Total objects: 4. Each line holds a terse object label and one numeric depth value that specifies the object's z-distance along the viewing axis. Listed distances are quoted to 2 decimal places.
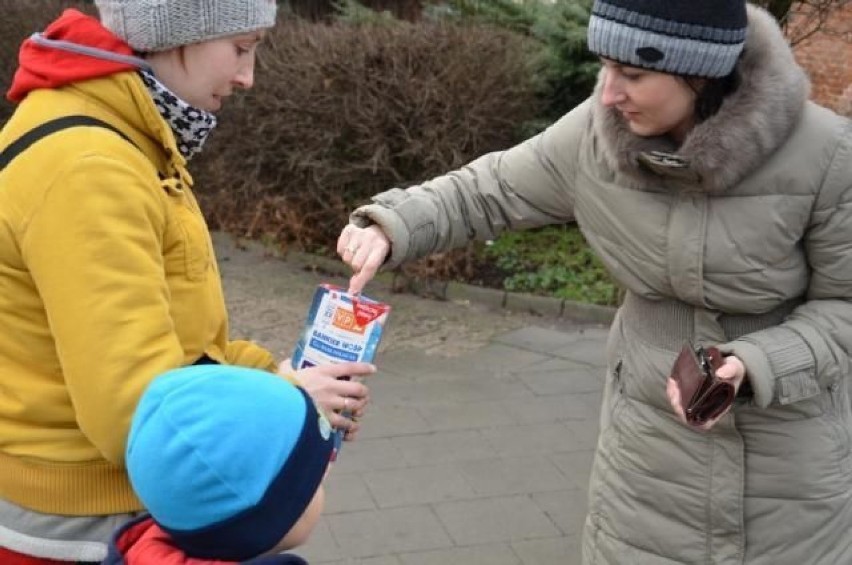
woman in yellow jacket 1.79
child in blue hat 1.62
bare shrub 7.70
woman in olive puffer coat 2.44
